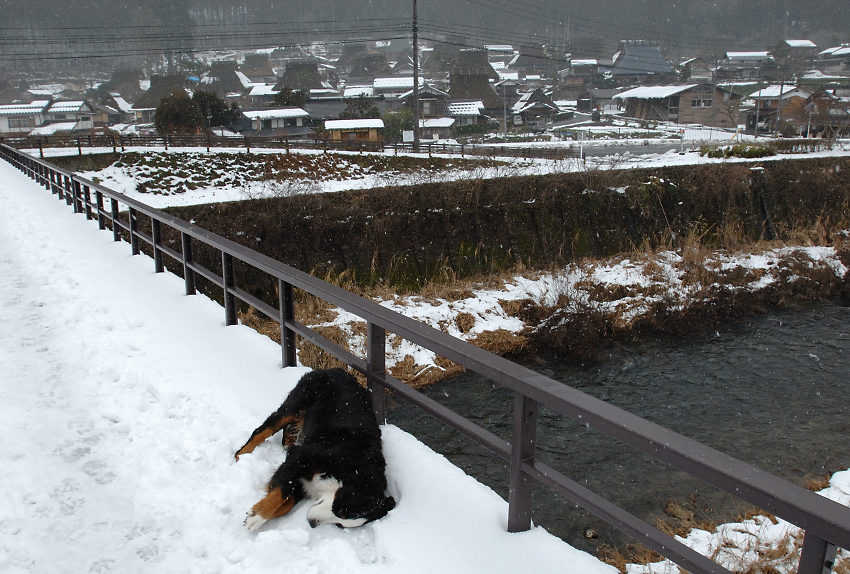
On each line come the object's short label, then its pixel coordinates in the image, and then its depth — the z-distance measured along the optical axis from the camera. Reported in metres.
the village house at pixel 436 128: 50.78
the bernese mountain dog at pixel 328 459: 2.95
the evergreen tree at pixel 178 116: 39.69
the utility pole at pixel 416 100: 32.41
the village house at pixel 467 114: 53.84
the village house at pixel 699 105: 56.47
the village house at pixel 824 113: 42.66
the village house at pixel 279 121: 47.97
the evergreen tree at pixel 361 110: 47.16
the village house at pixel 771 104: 48.91
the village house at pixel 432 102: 54.06
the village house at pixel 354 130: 43.66
